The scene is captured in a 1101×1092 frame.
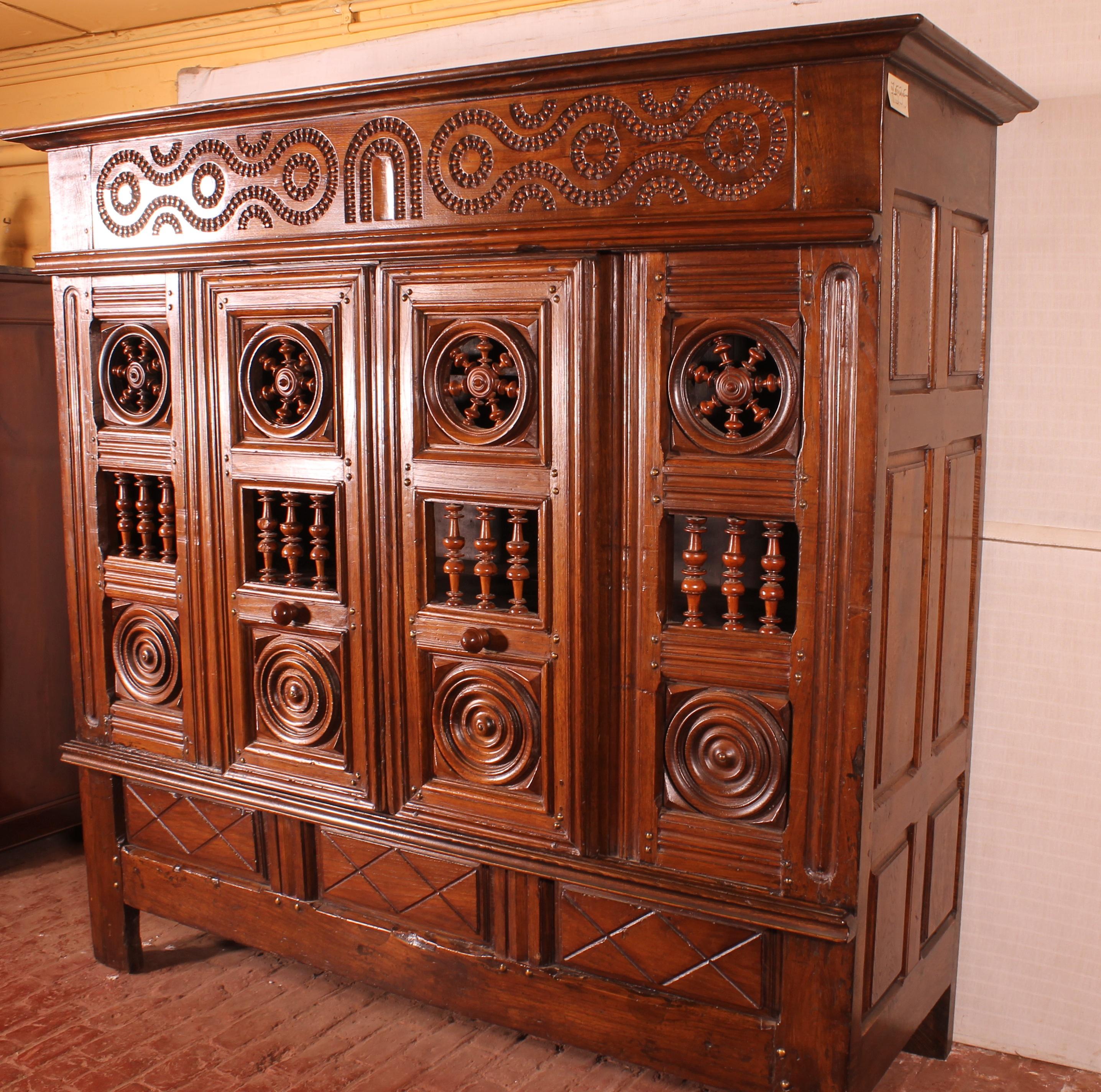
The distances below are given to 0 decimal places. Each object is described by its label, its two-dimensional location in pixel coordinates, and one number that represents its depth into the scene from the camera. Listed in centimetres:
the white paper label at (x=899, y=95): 224
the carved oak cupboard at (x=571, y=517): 239
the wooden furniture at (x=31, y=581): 419
